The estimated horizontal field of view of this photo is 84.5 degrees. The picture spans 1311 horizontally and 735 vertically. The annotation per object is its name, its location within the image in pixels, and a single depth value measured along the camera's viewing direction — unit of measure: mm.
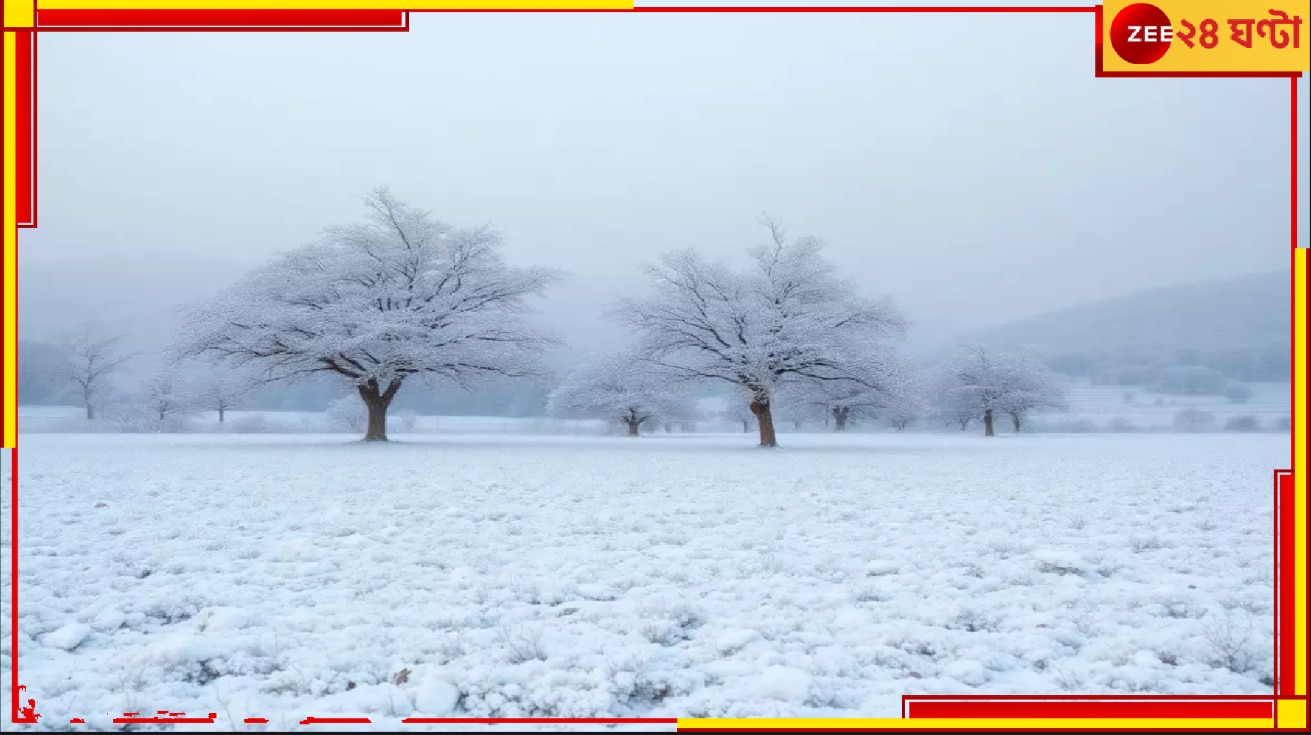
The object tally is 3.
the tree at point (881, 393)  22734
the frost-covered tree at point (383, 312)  22906
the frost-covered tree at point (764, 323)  22422
